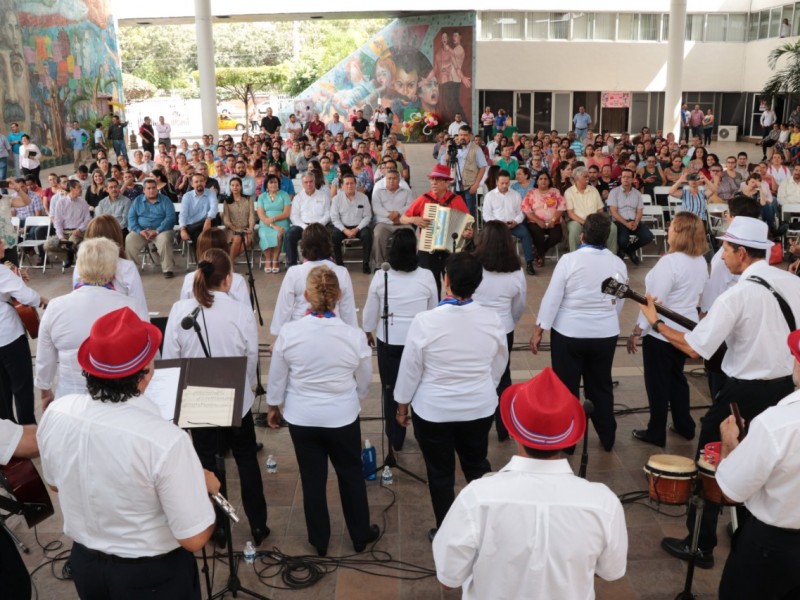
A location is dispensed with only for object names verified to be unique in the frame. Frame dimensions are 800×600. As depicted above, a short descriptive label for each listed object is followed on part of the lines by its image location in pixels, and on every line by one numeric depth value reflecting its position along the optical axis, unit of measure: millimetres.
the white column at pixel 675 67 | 23719
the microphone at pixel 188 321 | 3471
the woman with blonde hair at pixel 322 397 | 3756
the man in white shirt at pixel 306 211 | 10468
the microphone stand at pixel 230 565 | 3617
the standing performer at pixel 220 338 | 3959
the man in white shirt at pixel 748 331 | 3547
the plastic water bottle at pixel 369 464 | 4945
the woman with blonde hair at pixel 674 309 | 4977
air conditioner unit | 31219
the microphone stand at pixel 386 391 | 4711
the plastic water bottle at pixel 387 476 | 4867
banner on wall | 30938
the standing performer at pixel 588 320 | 4875
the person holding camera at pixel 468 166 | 12297
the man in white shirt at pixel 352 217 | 10484
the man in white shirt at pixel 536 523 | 2111
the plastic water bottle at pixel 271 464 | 5035
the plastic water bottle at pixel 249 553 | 4051
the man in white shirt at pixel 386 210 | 10273
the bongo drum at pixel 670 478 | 3607
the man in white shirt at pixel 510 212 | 10500
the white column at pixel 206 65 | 21609
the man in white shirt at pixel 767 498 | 2531
